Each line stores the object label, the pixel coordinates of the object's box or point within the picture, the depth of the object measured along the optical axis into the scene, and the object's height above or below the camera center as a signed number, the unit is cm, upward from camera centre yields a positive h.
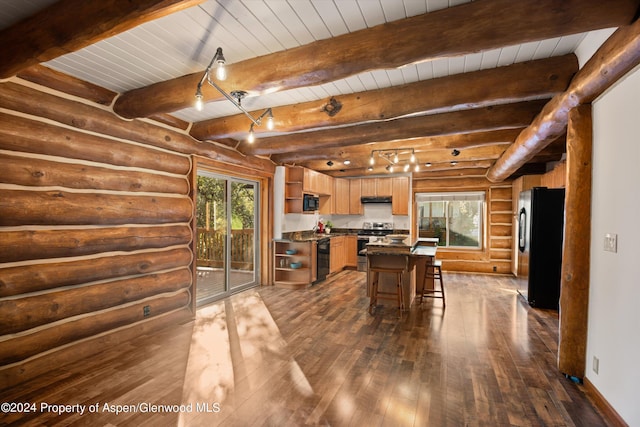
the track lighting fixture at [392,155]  526 +107
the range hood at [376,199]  832 +30
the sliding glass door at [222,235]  529 -50
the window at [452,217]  848 -16
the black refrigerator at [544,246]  496 -53
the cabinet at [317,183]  698 +63
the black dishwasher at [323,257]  665 -105
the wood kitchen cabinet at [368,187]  843 +62
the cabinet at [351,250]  832 -107
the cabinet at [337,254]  737 -110
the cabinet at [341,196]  861 +36
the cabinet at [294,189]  680 +44
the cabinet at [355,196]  858 +38
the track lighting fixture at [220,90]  222 +99
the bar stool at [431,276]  521 -112
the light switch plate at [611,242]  228 -21
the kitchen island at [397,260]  483 -79
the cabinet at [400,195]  816 +41
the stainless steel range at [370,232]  812 -59
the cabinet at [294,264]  632 -111
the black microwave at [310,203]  696 +15
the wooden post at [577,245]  268 -27
